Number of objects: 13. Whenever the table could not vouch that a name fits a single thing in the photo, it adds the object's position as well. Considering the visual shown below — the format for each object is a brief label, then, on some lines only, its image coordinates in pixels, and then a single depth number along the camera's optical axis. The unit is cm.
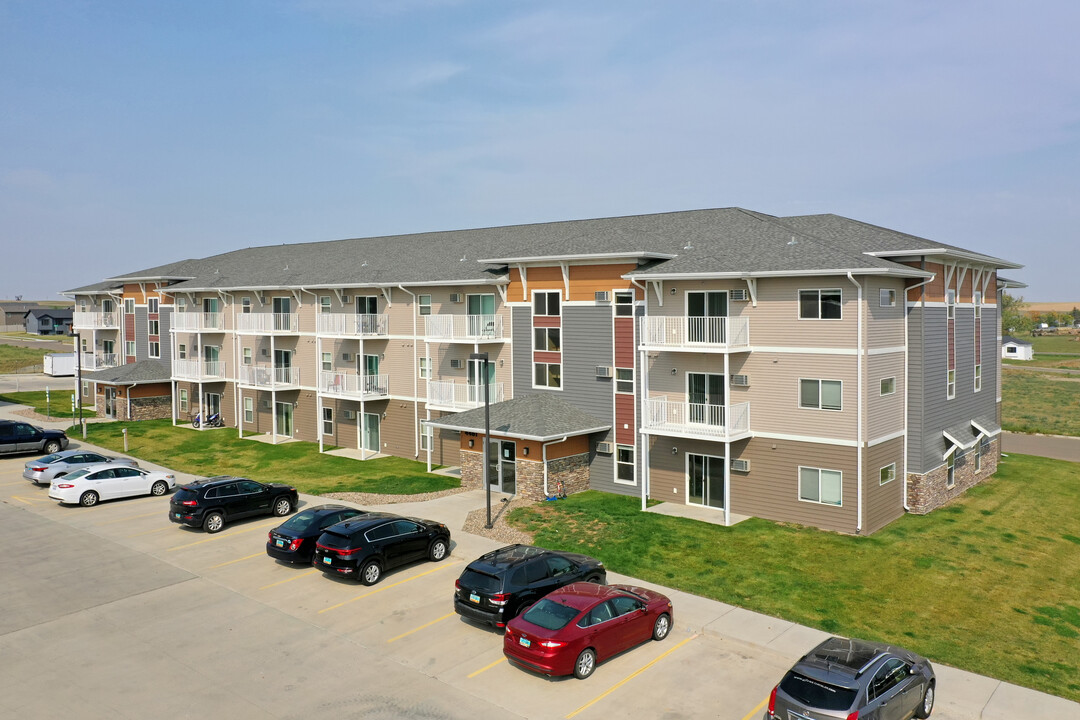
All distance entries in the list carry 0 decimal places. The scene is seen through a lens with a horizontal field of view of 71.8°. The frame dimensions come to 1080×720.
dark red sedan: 1326
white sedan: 2630
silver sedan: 2922
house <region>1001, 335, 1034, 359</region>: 10969
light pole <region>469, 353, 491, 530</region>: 2295
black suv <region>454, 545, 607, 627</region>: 1544
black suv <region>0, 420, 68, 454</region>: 3519
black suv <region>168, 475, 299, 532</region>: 2314
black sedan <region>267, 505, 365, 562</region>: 1964
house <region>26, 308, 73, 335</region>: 14288
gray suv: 1094
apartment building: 2325
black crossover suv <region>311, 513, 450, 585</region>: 1834
